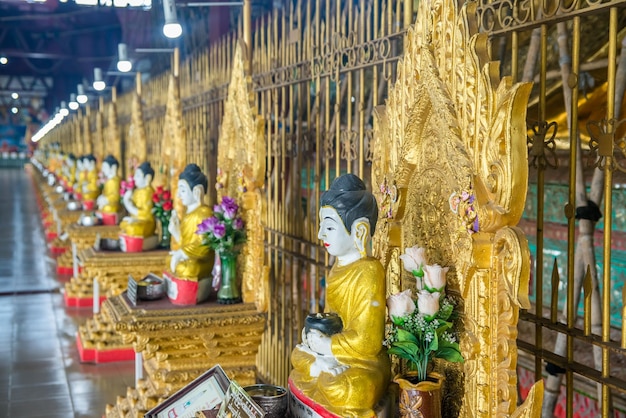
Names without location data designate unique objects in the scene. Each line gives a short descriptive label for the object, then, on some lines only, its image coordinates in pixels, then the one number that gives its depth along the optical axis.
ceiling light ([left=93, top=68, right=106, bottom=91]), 10.97
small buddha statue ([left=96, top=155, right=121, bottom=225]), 8.78
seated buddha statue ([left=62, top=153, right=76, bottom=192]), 13.52
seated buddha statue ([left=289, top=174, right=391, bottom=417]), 2.71
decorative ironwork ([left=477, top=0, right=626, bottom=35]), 2.38
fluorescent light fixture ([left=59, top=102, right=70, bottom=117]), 20.52
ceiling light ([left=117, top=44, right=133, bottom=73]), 8.53
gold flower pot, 2.58
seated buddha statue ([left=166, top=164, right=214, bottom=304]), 4.76
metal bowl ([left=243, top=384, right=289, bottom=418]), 3.03
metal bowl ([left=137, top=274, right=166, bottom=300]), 4.76
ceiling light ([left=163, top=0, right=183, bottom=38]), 5.46
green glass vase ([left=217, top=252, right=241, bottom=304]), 4.73
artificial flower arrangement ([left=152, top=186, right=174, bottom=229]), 6.75
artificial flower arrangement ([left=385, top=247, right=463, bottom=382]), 2.61
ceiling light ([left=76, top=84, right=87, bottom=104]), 14.18
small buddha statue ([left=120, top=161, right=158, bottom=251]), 6.79
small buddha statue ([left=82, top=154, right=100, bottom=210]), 10.67
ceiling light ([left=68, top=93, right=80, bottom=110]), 16.71
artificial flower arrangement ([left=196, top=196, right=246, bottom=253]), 4.58
